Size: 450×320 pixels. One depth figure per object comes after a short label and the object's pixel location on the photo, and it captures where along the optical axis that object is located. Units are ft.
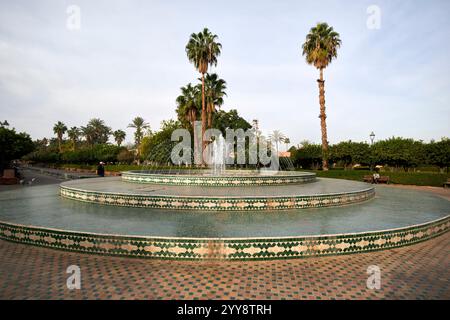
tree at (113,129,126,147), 264.11
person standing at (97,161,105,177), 62.54
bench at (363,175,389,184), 66.18
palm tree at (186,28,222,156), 90.43
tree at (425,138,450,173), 72.43
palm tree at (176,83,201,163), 100.53
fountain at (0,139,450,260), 15.74
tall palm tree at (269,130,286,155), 254.59
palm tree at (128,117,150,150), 214.90
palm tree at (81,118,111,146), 256.87
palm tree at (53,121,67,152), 281.17
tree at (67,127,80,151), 271.90
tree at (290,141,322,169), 102.47
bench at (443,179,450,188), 58.75
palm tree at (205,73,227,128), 100.48
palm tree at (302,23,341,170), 85.05
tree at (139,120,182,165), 124.95
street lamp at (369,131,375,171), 80.73
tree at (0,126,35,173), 82.69
